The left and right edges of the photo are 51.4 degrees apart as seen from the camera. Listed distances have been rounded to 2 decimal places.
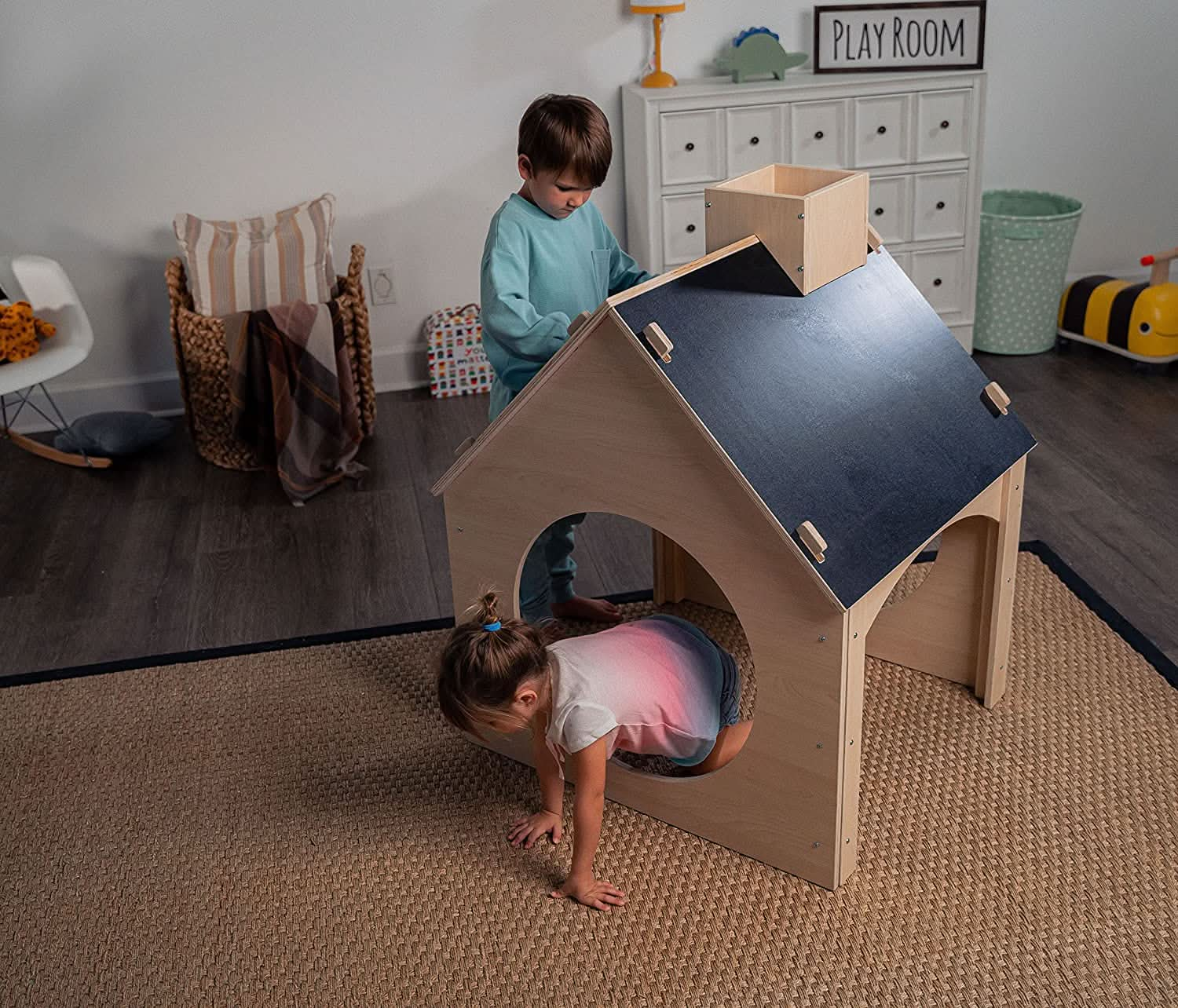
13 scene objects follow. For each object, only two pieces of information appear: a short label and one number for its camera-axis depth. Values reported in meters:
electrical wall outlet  3.64
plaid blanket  3.05
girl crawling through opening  1.58
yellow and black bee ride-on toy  3.46
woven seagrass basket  3.16
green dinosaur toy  3.41
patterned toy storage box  3.63
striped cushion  3.25
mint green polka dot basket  3.61
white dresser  3.38
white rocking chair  3.15
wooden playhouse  1.53
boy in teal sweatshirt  1.84
